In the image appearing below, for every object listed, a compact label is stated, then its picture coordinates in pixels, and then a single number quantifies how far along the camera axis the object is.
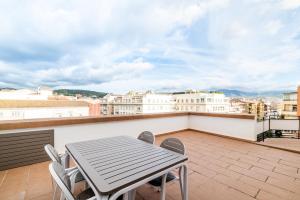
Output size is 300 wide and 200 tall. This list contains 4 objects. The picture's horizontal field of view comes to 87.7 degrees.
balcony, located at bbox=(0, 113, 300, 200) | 1.99
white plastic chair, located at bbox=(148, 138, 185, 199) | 1.57
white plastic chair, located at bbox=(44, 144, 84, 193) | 1.46
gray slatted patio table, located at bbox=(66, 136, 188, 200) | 0.98
